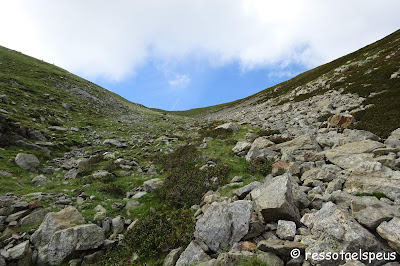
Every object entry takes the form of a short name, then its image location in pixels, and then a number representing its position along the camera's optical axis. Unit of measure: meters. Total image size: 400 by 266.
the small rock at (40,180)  12.30
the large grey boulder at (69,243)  7.03
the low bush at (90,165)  14.51
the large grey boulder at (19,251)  6.81
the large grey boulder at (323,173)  8.44
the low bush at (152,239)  7.35
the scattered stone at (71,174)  13.78
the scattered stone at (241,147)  15.10
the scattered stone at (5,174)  11.86
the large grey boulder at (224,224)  6.58
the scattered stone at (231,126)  22.60
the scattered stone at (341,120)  15.09
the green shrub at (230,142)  17.86
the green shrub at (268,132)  18.64
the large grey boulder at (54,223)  7.55
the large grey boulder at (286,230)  5.78
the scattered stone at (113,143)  22.19
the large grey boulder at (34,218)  8.38
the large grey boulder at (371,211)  5.10
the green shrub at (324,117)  18.38
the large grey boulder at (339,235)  4.70
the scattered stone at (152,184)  11.95
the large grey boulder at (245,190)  8.77
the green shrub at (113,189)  11.77
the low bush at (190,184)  10.27
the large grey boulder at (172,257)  6.55
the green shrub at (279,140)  15.25
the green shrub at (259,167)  11.23
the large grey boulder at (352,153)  9.26
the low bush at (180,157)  15.09
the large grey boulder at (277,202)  6.43
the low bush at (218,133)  20.78
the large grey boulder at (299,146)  12.03
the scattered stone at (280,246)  5.11
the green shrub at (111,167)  15.13
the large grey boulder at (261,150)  13.06
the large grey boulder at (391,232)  4.48
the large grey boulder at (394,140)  9.99
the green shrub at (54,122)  23.54
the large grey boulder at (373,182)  6.53
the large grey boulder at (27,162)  13.55
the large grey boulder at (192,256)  6.14
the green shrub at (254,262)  4.97
